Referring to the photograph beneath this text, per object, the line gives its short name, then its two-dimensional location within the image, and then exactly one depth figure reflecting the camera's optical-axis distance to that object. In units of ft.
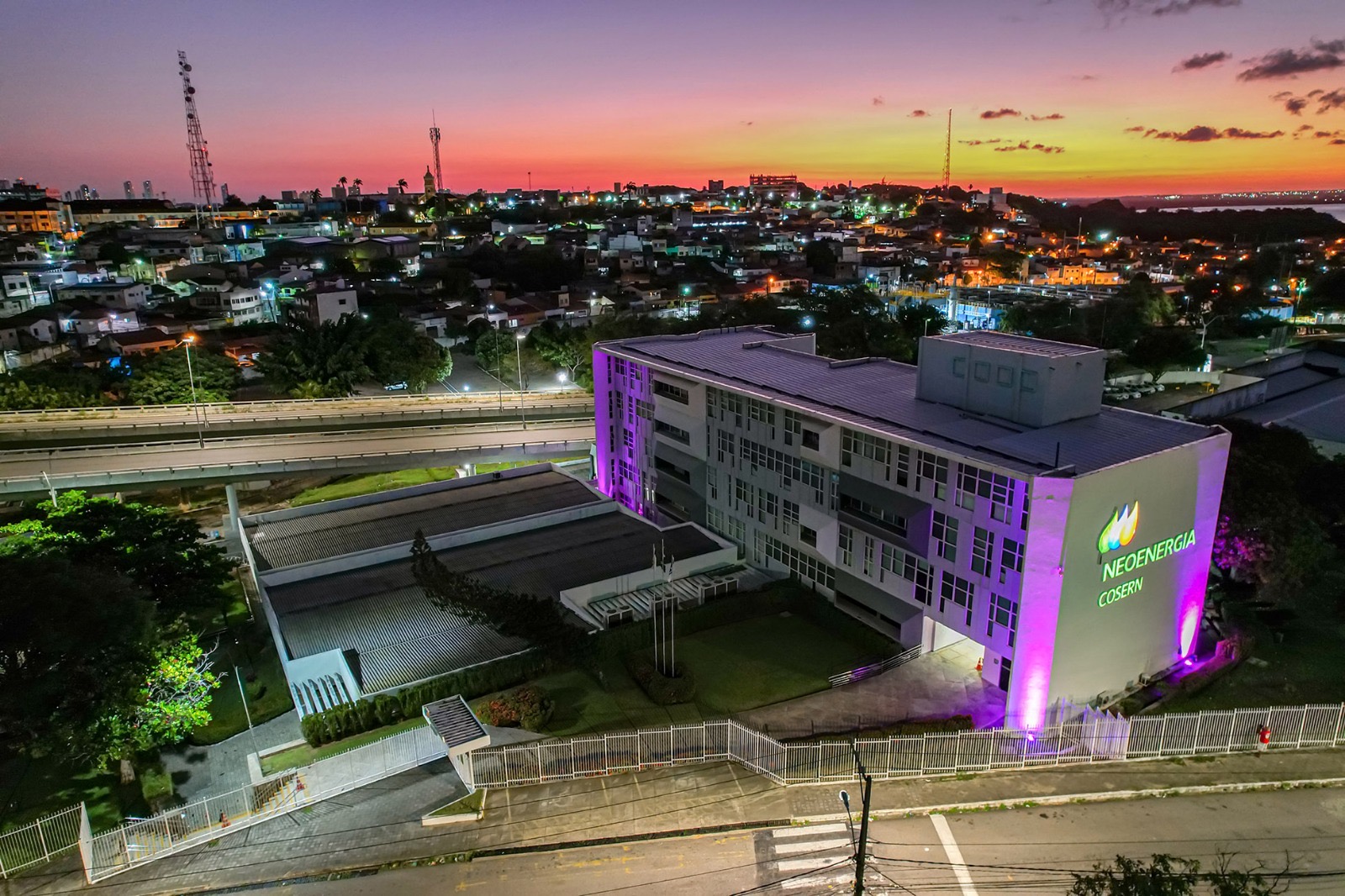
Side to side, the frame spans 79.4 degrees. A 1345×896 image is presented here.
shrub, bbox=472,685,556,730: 85.15
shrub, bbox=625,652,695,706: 92.02
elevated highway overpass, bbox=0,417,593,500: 132.87
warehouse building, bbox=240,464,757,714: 100.42
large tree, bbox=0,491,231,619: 96.22
